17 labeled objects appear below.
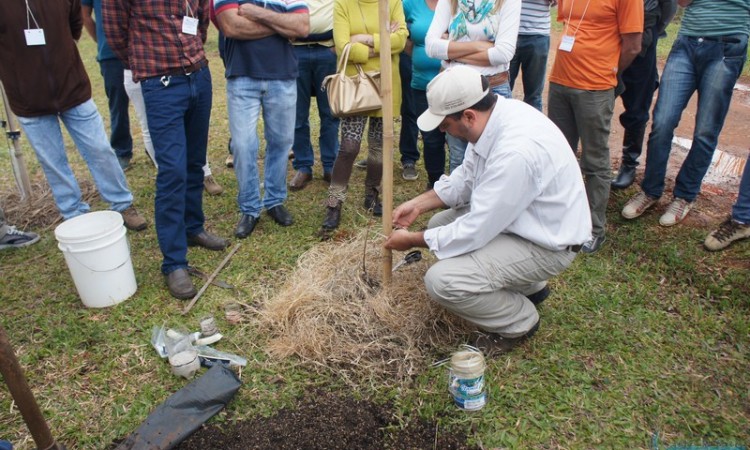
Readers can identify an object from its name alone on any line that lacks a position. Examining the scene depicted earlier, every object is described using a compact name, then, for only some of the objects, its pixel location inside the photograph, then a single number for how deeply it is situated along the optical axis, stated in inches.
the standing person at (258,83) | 144.2
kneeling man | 100.2
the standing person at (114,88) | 198.2
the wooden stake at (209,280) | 132.5
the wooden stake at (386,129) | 107.1
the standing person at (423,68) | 169.2
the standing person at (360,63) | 157.9
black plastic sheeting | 94.7
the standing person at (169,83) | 130.1
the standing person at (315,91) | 176.6
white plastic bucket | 125.1
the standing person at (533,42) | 185.6
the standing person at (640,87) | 159.0
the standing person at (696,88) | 144.1
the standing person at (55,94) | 142.5
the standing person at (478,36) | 141.3
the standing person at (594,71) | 138.3
